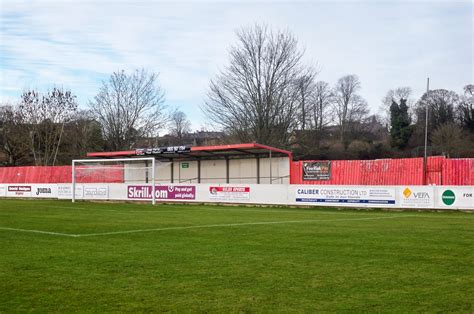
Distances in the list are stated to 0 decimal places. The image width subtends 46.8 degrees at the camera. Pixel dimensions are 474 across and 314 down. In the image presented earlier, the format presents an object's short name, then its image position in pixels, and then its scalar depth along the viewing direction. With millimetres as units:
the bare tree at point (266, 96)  55812
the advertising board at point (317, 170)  38625
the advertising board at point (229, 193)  33531
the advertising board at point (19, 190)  44666
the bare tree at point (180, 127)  110025
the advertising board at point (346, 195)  29078
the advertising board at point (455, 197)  26969
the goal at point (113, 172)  40125
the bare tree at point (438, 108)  88562
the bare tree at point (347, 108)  93312
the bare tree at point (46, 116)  63938
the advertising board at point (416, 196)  27938
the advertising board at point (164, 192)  35906
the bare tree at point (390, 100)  97906
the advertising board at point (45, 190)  42094
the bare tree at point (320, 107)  65600
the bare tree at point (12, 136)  65125
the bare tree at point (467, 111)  82500
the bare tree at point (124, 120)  67125
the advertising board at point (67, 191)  39969
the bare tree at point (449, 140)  68875
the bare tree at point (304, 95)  55875
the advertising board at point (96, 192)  38844
